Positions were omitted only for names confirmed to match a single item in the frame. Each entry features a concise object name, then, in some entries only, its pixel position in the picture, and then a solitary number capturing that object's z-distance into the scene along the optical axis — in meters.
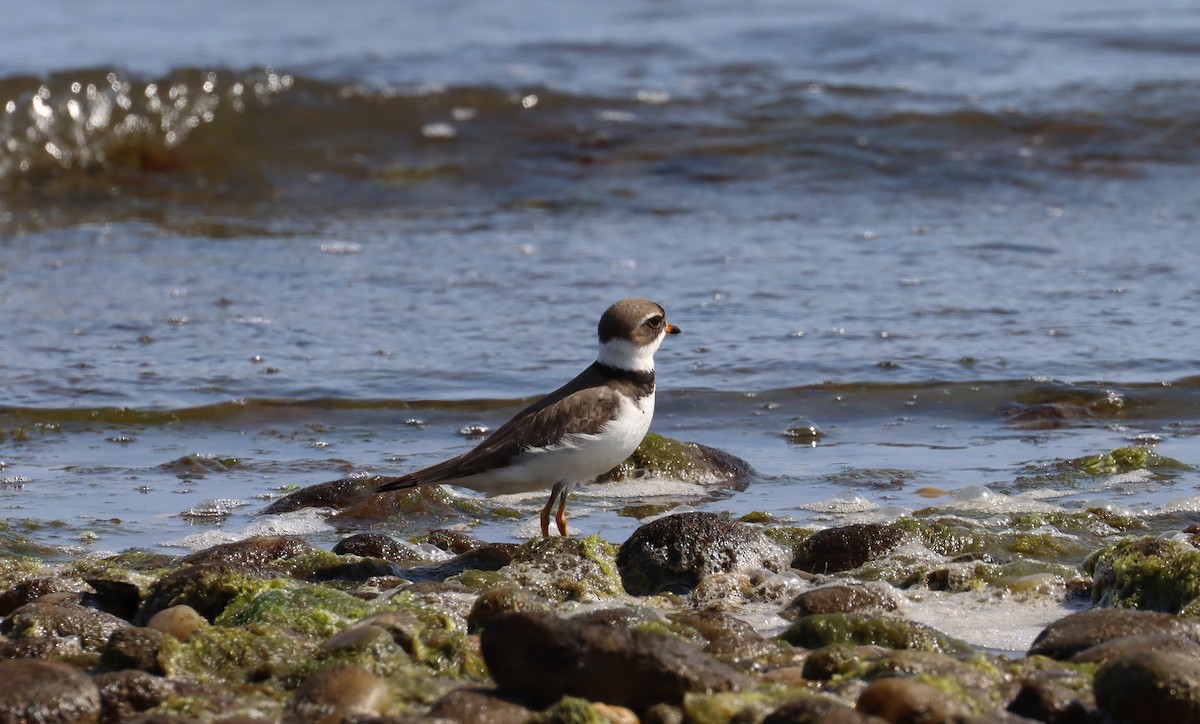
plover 11.33
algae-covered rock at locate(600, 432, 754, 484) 13.88
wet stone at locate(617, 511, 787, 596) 10.30
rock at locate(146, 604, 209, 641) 8.94
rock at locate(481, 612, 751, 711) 7.41
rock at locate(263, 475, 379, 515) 12.91
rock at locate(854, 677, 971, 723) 6.96
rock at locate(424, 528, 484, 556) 11.70
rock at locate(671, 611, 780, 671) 8.44
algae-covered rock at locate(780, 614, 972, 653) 8.65
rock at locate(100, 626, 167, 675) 8.24
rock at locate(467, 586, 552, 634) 9.07
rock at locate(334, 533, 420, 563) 11.16
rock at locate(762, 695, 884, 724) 6.73
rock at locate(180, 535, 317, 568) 10.79
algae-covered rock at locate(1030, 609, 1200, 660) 8.34
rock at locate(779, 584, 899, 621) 9.45
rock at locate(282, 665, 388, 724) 7.31
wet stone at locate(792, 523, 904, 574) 10.76
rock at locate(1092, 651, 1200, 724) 7.10
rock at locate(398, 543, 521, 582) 10.72
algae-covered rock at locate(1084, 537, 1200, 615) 9.28
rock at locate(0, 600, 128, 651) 8.95
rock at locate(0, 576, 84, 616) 9.93
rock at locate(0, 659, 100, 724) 7.18
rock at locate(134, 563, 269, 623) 9.69
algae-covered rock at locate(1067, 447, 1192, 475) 13.48
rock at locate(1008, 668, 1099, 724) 7.34
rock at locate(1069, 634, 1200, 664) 7.75
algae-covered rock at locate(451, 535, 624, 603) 10.11
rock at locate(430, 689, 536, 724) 7.18
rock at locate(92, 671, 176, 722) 7.52
